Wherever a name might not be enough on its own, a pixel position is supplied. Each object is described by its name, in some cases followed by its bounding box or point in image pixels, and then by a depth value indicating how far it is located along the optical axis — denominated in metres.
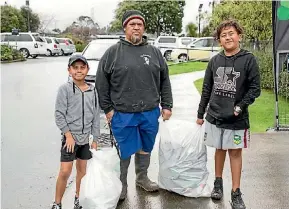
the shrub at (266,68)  12.29
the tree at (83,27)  60.27
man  4.19
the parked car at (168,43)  28.08
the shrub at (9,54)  27.56
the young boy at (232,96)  4.05
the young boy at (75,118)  3.85
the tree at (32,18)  60.62
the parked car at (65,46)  39.53
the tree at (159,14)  51.62
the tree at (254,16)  13.18
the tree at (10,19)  51.22
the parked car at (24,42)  32.53
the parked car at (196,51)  25.09
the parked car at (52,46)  36.84
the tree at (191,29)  57.69
